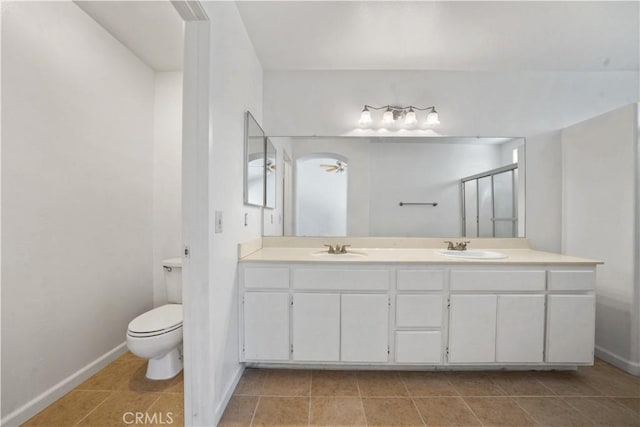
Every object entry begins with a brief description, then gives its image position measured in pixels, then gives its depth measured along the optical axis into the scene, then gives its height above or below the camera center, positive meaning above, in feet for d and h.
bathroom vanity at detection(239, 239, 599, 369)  5.92 -2.18
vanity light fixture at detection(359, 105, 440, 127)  7.85 +2.85
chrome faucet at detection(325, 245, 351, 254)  7.09 -0.96
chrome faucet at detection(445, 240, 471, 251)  7.50 -0.88
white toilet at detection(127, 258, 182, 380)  5.36 -2.54
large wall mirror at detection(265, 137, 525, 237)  7.90 +0.77
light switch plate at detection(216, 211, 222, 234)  4.75 -0.17
